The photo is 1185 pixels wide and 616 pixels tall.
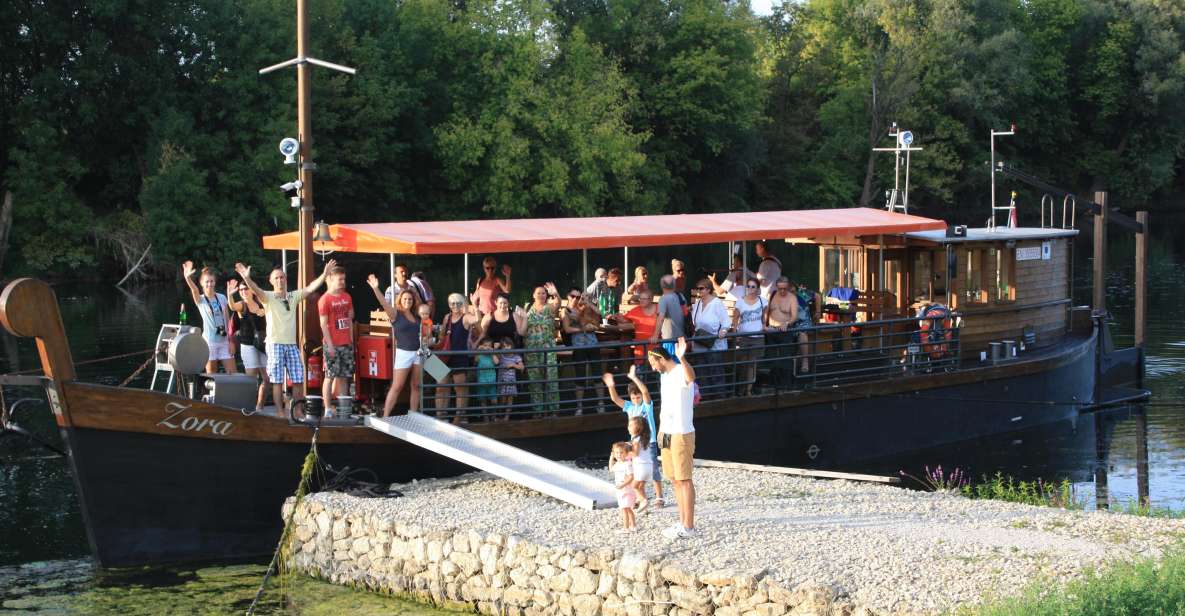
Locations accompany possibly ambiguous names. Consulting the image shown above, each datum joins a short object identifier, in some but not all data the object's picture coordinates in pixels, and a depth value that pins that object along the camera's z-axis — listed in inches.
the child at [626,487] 455.8
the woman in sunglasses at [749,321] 670.5
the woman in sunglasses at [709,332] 647.8
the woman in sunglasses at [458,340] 570.5
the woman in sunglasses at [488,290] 601.4
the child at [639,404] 488.7
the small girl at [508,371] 579.8
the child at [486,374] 575.0
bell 554.3
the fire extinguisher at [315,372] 571.2
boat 498.0
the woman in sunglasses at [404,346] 546.2
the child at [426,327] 558.9
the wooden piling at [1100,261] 910.4
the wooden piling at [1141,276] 944.9
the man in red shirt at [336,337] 543.8
